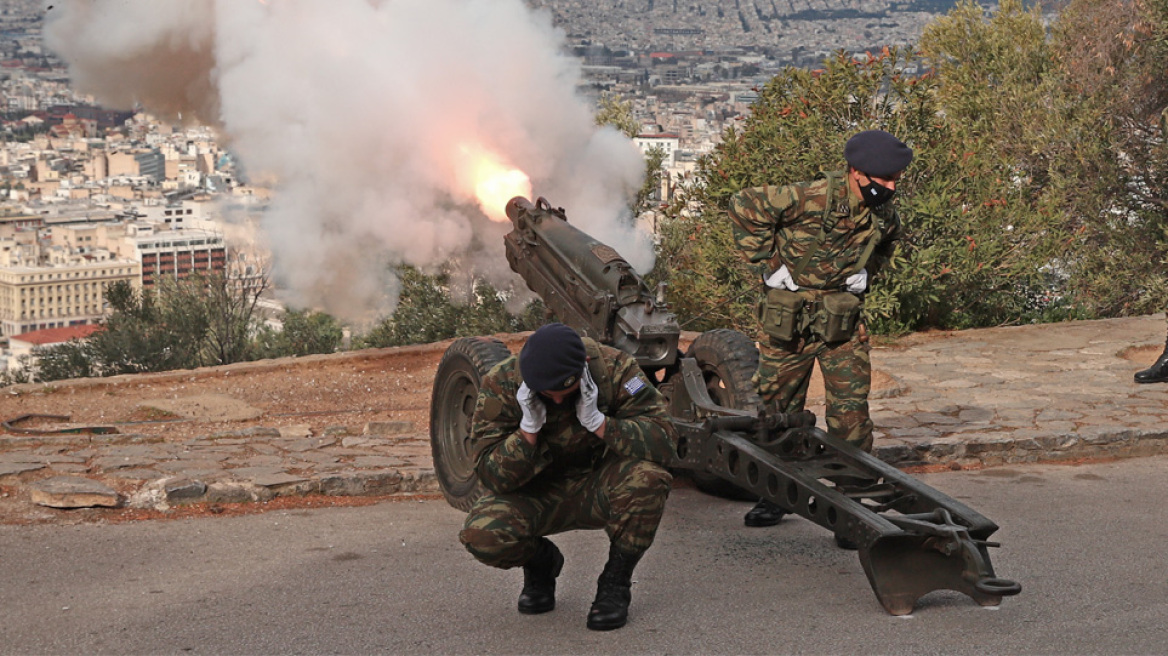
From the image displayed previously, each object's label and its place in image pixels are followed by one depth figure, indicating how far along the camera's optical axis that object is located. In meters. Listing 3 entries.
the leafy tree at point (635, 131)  16.53
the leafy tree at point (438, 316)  18.84
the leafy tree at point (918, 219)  12.21
